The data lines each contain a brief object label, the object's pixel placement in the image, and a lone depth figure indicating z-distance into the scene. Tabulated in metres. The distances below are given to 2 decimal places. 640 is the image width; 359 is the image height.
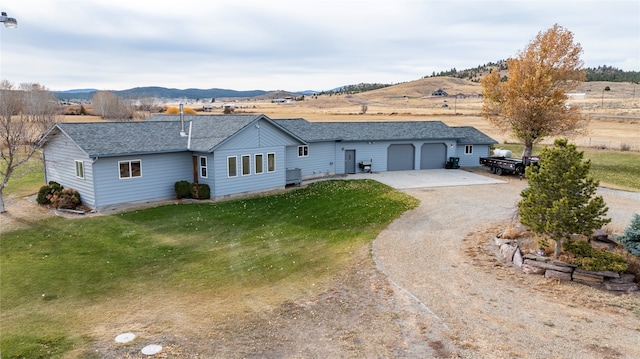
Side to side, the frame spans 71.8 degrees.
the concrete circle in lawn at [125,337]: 9.88
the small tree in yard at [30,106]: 37.44
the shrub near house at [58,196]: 22.23
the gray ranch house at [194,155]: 22.12
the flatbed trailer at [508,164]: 31.30
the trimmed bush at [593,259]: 12.59
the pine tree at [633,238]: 13.45
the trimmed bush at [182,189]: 23.98
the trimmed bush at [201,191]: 23.95
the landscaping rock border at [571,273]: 12.51
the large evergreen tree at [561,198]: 13.03
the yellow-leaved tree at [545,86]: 32.56
